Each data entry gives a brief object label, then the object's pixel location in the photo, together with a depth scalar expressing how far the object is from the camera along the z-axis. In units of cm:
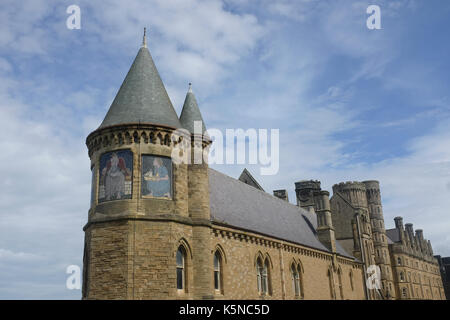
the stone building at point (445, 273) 10444
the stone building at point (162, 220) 2036
